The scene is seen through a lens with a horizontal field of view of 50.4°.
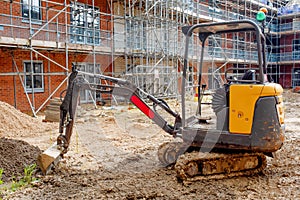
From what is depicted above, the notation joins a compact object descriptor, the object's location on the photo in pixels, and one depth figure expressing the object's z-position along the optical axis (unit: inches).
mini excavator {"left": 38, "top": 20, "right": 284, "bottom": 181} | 187.6
